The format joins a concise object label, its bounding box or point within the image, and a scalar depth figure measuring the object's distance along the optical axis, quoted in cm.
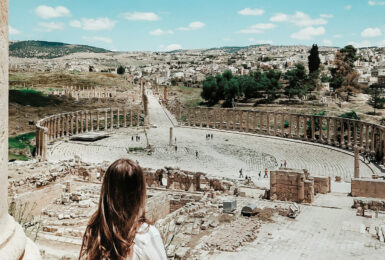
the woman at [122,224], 316
